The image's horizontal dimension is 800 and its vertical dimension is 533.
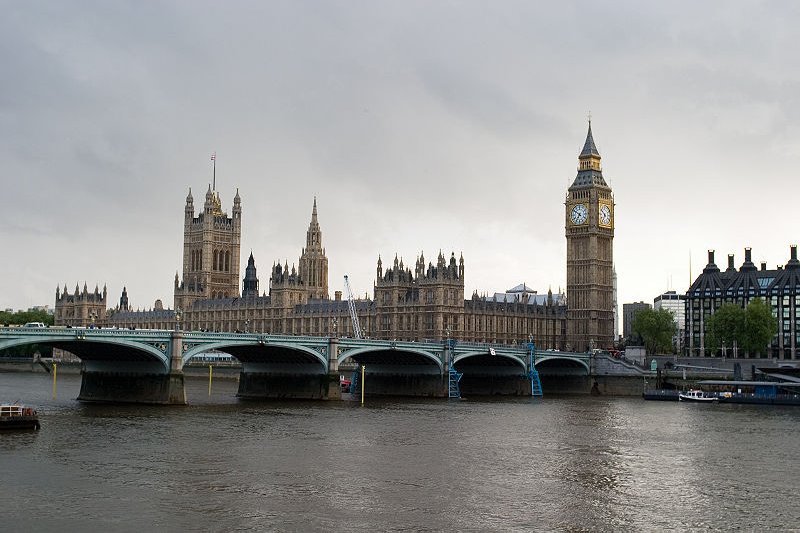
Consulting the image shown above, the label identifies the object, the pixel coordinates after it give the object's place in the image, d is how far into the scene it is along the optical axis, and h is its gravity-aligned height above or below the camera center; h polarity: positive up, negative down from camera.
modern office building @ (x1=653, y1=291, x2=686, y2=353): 186.88 +4.03
